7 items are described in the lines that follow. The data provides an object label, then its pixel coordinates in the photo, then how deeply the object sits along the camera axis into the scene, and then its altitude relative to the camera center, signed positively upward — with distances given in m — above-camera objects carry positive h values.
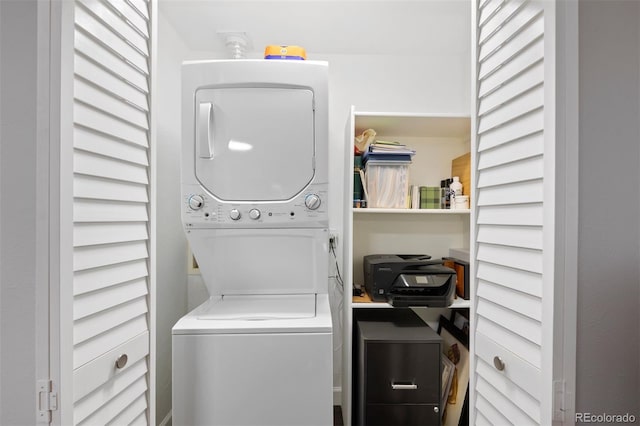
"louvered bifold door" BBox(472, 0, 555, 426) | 0.71 +0.00
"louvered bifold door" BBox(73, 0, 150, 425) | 0.76 -0.01
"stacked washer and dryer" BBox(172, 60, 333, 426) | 1.28 -0.08
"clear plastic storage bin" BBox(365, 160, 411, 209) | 1.87 +0.16
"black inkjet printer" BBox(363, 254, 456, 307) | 1.73 -0.39
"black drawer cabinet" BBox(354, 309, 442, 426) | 1.59 -0.83
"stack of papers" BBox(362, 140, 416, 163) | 1.84 +0.33
